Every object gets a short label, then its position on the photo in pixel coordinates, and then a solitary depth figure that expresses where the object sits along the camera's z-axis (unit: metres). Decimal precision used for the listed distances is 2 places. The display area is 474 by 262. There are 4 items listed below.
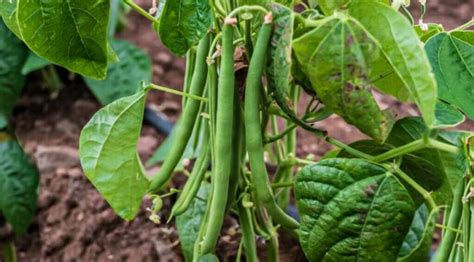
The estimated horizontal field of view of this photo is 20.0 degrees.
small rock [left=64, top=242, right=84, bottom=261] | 1.18
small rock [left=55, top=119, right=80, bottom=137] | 1.38
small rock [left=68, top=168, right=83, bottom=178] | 1.27
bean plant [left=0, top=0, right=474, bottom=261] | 0.81
